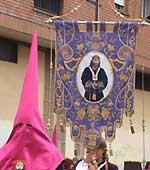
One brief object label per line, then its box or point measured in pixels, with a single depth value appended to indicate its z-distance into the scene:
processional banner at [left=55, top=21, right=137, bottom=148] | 7.17
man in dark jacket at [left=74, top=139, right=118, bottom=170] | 5.03
